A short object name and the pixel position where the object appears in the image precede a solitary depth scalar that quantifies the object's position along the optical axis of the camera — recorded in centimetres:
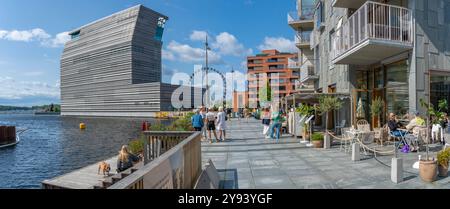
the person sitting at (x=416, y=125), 1008
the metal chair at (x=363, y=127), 1225
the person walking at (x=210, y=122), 1462
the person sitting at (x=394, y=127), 1060
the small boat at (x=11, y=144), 3606
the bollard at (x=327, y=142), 1151
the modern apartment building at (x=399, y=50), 1170
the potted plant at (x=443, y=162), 628
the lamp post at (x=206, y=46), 3511
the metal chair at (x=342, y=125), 1604
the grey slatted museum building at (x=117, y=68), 8978
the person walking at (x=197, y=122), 1401
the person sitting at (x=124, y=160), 1112
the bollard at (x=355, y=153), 879
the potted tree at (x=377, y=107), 1368
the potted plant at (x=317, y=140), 1180
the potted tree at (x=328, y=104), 1397
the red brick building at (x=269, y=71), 10569
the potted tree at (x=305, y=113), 1389
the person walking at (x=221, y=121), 1480
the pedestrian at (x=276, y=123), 1557
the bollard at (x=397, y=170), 618
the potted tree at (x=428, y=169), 606
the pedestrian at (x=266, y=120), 1723
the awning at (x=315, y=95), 1538
